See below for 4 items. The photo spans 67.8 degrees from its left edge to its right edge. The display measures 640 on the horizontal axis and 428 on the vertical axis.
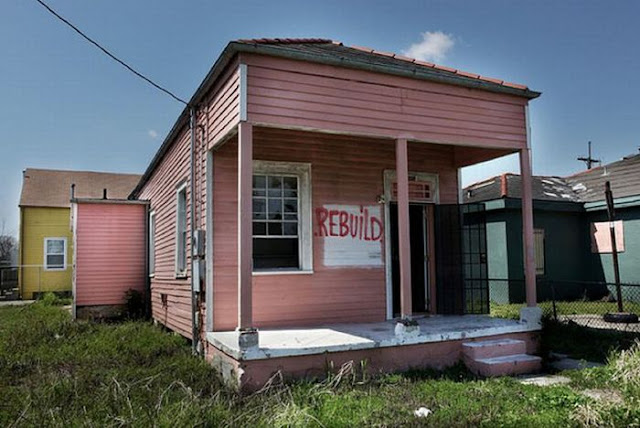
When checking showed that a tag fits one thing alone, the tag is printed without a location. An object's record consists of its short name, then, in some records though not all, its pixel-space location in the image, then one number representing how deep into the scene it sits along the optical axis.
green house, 13.70
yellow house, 21.20
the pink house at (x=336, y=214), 5.59
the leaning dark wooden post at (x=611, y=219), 10.29
